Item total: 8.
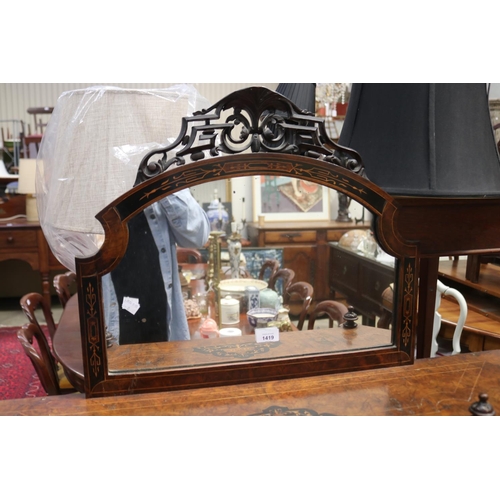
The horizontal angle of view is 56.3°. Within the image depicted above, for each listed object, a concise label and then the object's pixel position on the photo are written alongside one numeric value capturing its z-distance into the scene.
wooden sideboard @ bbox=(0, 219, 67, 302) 3.17
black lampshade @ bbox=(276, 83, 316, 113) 0.96
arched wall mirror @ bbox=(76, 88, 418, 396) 0.71
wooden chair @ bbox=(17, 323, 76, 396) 1.23
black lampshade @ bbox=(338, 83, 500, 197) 0.84
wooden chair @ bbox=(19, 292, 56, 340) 1.58
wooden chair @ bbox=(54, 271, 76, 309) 1.98
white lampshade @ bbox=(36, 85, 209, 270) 0.92
